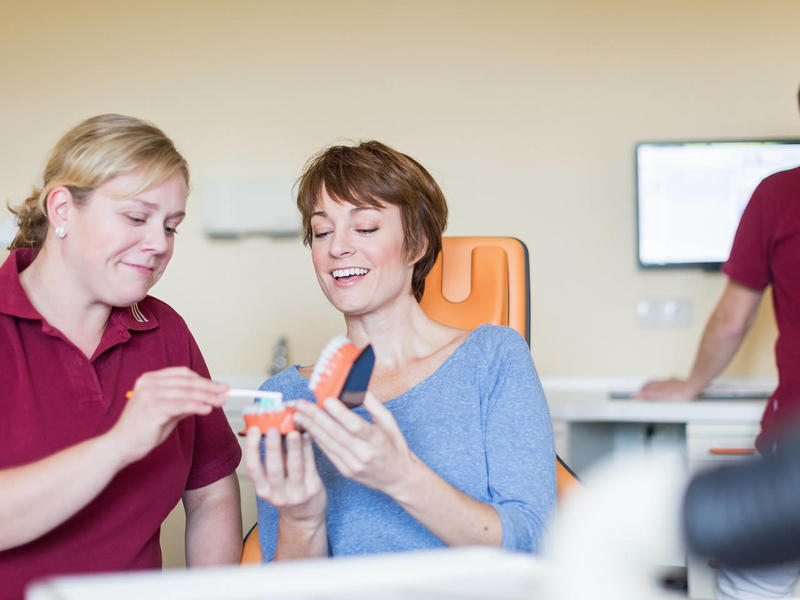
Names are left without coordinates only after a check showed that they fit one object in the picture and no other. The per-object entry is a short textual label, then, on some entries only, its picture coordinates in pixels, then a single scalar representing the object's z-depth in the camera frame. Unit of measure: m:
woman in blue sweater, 1.14
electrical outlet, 2.87
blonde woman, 1.07
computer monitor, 2.78
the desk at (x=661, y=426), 2.34
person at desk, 1.98
